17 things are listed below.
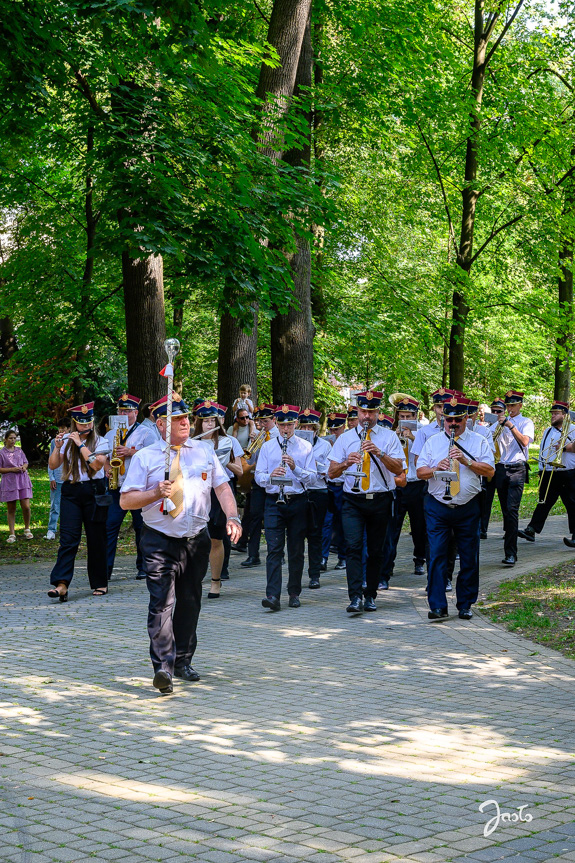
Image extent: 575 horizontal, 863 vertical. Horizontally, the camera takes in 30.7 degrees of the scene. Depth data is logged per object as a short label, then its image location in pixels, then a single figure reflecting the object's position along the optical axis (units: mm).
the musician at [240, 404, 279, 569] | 14531
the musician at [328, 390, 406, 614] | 11312
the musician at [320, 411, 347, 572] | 15102
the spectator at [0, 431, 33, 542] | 18609
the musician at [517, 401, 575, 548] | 16531
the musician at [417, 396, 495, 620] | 10852
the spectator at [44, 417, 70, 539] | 18062
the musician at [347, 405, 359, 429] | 13802
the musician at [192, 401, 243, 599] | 12242
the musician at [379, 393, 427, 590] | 14234
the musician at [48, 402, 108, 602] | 11938
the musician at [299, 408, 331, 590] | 13328
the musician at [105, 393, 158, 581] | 12969
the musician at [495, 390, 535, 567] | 14594
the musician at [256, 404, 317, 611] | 11742
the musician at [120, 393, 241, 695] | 7840
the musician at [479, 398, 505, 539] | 15797
